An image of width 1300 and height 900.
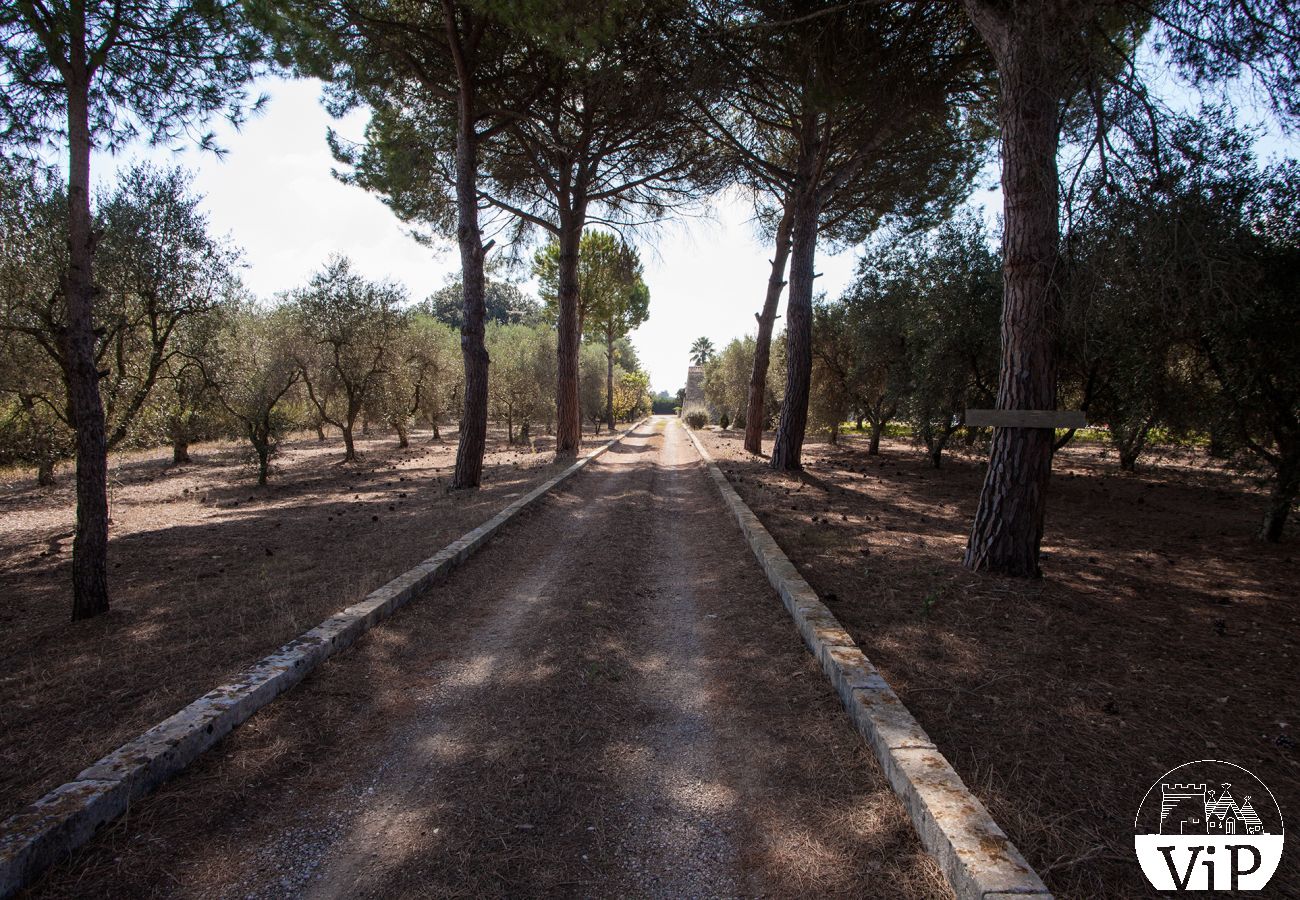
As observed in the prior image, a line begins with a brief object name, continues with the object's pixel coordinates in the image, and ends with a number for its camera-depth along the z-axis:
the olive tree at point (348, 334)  18.22
